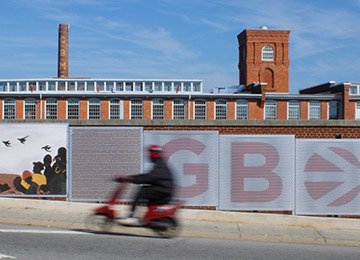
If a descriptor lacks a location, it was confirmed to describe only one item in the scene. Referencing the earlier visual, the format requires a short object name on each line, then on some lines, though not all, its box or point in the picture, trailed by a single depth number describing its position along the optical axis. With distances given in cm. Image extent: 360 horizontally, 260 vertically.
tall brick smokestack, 9250
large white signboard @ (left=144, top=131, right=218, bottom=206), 1352
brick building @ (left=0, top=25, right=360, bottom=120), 6569
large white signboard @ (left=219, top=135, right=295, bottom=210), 1352
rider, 901
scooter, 929
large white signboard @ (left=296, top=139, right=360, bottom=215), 1355
